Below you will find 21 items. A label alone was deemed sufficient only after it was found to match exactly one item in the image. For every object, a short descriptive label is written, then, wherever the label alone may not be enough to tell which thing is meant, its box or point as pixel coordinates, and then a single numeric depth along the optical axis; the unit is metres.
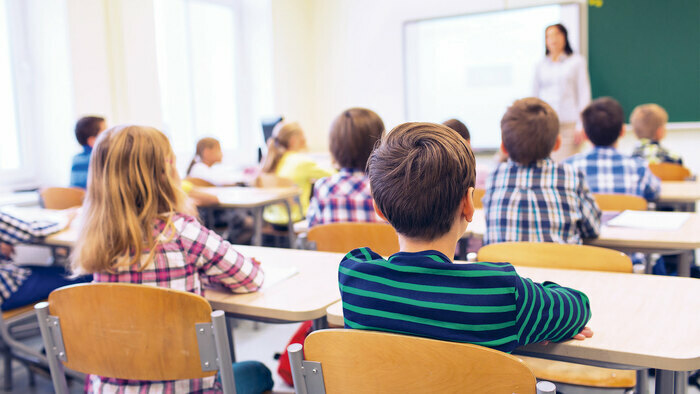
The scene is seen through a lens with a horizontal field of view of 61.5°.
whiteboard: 5.59
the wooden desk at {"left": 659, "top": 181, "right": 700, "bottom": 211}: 2.93
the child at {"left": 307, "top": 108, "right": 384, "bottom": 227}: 2.33
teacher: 4.91
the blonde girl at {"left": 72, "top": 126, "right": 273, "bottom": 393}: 1.46
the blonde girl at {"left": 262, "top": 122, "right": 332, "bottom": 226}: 4.11
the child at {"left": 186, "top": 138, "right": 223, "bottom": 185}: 4.24
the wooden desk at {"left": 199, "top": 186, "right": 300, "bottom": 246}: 3.42
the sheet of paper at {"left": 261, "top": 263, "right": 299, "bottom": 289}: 1.66
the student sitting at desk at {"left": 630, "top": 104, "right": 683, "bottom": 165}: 3.84
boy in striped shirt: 0.95
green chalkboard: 5.03
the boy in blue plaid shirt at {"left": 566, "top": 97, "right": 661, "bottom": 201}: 2.84
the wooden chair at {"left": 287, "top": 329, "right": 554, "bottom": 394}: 0.87
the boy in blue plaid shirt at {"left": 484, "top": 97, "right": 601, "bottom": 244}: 1.96
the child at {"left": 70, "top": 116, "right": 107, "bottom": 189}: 3.58
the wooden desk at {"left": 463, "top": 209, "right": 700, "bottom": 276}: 1.99
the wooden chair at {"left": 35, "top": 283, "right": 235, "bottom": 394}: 1.27
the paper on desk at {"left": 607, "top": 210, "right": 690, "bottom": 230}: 2.18
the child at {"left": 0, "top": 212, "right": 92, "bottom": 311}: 2.40
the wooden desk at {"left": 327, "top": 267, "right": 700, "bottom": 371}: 1.05
